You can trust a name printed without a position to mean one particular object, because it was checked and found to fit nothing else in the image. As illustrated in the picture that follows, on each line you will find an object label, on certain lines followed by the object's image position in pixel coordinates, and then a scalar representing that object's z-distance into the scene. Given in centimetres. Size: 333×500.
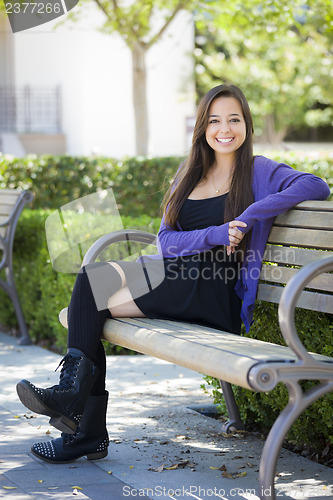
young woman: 527
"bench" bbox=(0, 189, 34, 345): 987
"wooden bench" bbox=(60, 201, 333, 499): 414
